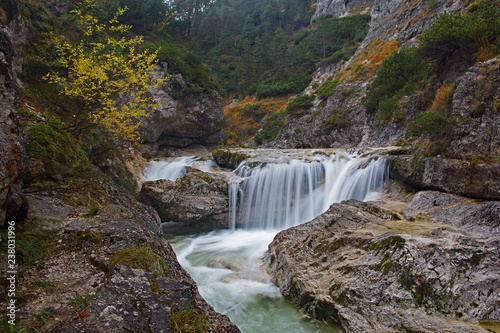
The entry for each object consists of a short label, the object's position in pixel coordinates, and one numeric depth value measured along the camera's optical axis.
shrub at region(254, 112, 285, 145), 33.06
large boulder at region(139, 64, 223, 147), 19.69
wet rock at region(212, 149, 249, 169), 16.44
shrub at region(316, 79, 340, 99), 30.00
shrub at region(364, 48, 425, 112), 19.69
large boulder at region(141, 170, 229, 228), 12.06
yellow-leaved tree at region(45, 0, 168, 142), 6.64
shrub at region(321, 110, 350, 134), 24.81
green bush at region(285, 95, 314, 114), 31.61
